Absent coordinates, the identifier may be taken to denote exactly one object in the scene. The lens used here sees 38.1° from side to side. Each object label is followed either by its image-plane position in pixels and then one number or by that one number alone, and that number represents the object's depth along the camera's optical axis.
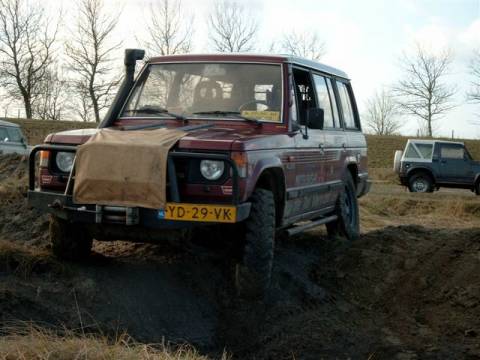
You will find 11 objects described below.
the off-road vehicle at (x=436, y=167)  23.00
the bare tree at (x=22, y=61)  41.34
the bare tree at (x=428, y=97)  51.19
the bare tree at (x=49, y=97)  43.44
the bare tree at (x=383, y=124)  62.66
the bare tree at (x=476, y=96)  46.16
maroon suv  5.42
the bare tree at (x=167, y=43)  39.31
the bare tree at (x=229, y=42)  40.88
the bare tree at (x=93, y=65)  40.00
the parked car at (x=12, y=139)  17.16
